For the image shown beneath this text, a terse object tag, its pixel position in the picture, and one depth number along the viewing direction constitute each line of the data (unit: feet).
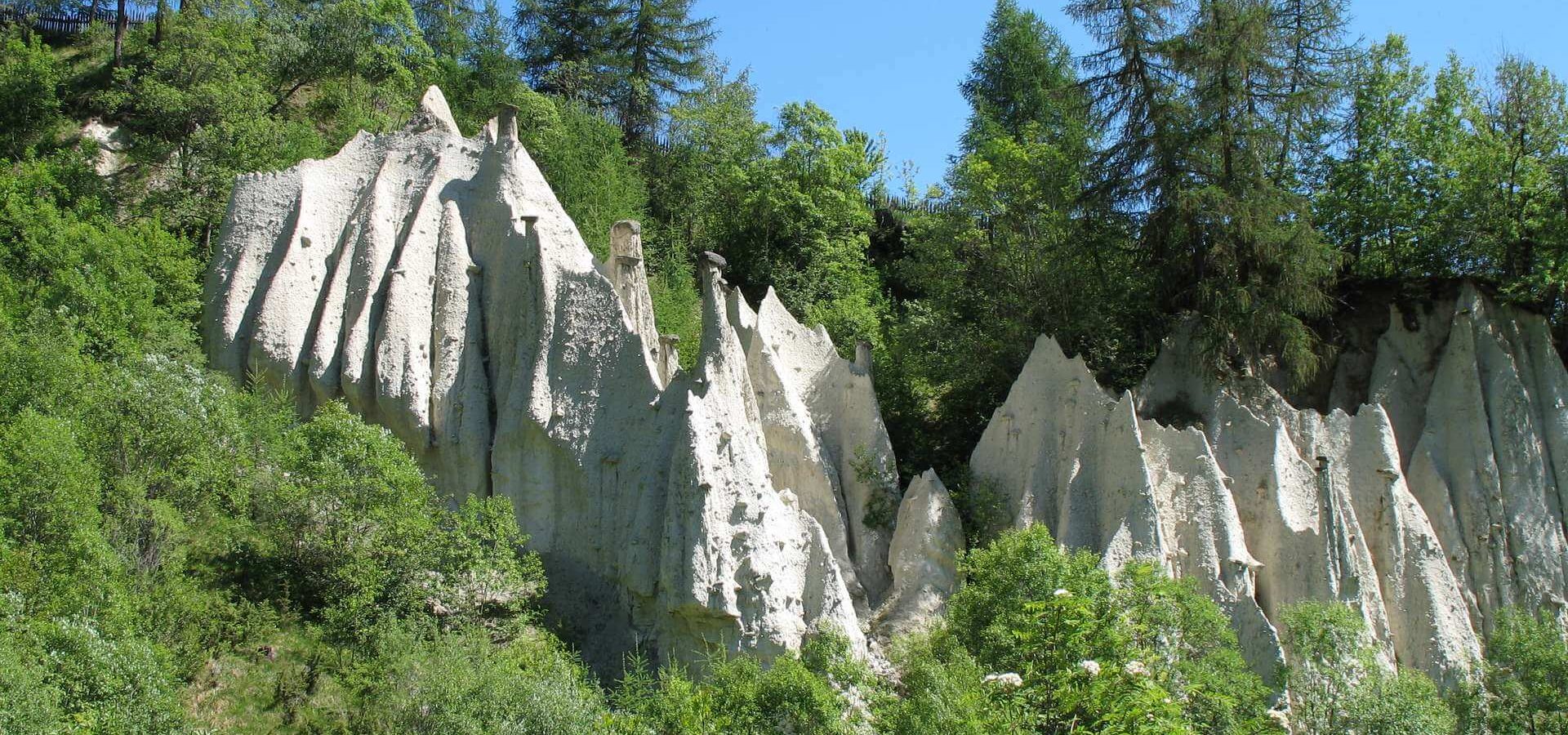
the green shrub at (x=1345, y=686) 58.44
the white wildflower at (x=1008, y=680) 52.21
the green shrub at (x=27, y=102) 106.73
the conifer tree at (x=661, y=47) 143.64
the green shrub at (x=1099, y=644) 52.24
